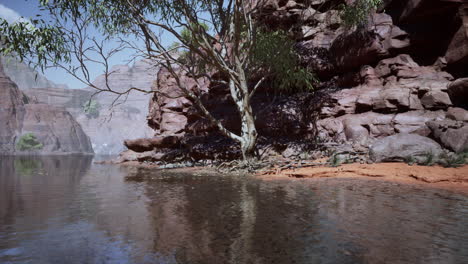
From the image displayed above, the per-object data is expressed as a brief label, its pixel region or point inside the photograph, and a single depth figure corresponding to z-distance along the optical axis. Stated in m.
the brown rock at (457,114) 10.70
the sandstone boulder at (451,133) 9.02
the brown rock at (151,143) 21.22
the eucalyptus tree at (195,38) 10.51
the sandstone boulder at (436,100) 11.82
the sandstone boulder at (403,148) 9.04
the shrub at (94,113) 153.12
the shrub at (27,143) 69.75
